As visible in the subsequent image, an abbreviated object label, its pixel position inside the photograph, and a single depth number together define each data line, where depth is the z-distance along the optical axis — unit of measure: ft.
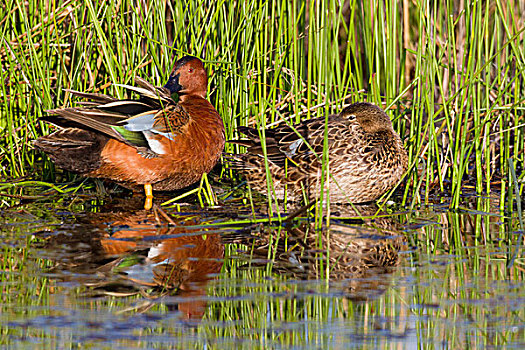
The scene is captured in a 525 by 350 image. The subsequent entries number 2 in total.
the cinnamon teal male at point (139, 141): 36.01
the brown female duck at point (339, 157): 38.50
